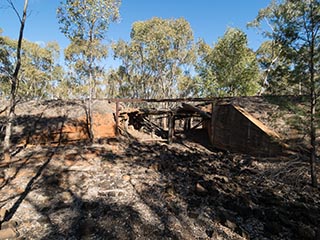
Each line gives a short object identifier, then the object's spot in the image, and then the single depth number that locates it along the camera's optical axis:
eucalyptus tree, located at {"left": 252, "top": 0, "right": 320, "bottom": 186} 5.03
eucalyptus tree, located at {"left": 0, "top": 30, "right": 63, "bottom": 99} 20.05
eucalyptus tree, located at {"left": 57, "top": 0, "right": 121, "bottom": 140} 10.70
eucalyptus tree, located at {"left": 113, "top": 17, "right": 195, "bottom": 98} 18.94
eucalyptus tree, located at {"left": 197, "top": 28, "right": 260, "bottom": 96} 15.72
